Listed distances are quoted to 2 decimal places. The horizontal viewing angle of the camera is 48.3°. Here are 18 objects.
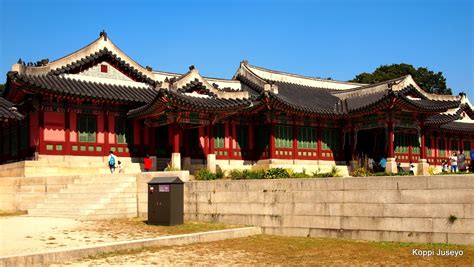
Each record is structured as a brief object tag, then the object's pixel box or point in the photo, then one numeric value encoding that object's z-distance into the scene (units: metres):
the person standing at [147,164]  29.95
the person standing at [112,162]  28.23
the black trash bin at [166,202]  19.69
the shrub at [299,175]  22.56
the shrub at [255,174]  22.52
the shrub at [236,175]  23.01
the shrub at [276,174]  22.25
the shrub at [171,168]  27.10
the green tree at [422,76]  86.69
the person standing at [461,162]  30.08
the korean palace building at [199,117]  29.91
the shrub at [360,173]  21.12
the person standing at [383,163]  36.22
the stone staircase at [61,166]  28.08
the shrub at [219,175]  24.30
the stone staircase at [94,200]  22.19
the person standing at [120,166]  30.33
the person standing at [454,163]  34.56
